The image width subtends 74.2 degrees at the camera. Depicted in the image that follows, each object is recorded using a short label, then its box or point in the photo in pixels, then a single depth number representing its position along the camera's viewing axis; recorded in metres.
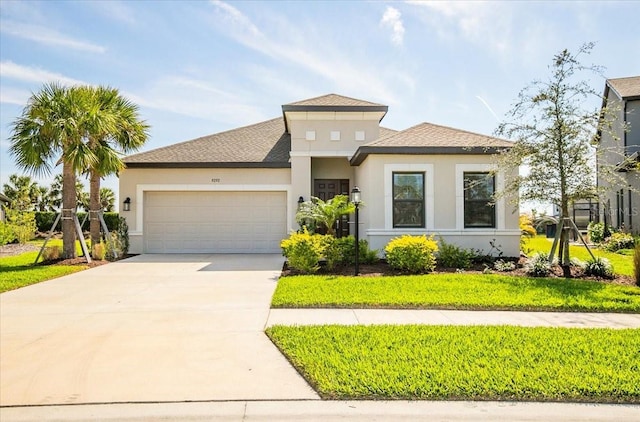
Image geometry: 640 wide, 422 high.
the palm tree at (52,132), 11.80
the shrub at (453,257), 11.06
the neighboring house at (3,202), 27.13
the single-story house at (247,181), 14.88
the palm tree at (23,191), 30.83
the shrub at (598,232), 18.62
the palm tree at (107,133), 12.49
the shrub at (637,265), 8.73
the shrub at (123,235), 14.67
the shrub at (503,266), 10.50
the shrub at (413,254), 10.05
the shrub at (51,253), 12.64
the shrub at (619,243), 16.03
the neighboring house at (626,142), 19.16
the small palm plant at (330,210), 11.25
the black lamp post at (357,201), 9.99
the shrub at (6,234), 19.20
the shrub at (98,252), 13.09
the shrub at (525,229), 13.51
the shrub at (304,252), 10.11
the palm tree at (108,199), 27.89
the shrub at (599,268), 9.54
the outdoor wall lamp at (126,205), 15.13
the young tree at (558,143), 9.73
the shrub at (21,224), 20.74
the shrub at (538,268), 9.81
